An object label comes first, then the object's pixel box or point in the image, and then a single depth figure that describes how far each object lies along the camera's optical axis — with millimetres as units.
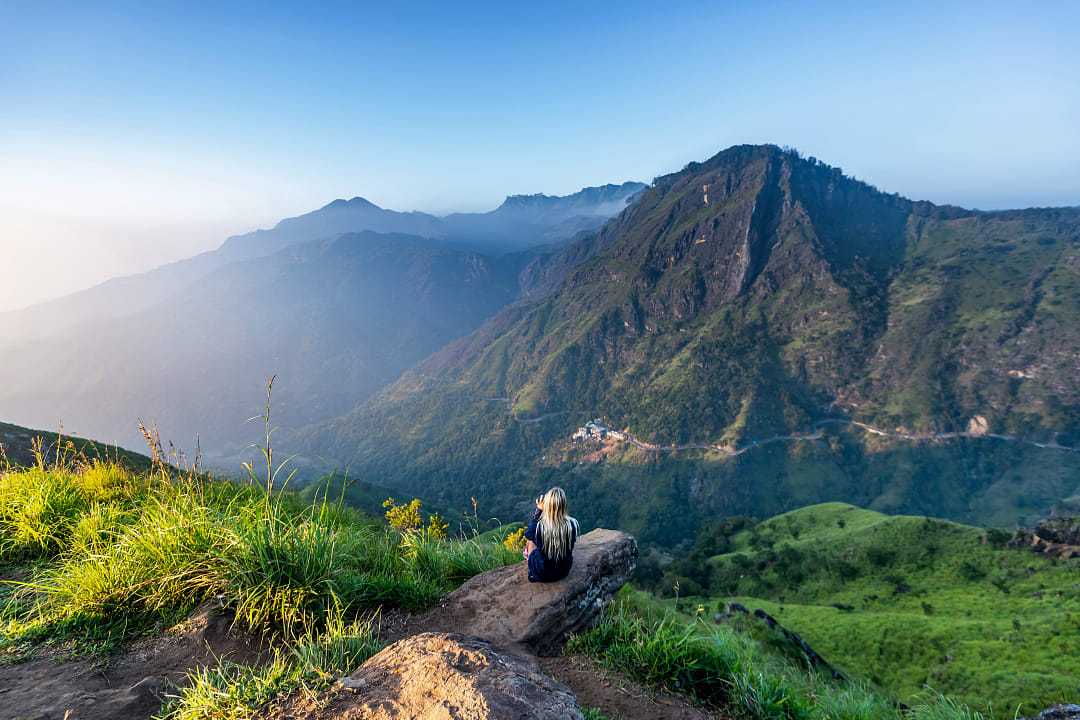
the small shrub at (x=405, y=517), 9742
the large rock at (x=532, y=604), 5148
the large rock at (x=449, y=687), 2773
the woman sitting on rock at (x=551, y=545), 5953
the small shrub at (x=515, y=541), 9658
